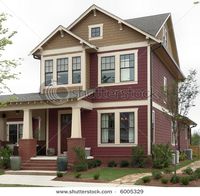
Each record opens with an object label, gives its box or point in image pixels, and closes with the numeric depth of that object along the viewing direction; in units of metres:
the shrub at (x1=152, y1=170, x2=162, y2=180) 14.32
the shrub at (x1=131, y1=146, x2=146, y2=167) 19.47
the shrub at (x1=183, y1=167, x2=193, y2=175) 15.60
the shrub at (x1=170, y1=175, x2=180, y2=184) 13.69
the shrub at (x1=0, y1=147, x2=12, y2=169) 20.28
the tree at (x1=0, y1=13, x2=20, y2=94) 14.79
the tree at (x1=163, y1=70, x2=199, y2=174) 15.56
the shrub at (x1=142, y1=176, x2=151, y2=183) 13.84
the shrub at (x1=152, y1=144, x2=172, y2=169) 19.12
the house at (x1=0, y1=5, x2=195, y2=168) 20.59
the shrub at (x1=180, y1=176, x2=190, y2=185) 13.37
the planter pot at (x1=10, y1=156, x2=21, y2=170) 19.81
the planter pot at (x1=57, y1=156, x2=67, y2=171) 18.48
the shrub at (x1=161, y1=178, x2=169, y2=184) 13.63
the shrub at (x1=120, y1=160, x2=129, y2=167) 19.89
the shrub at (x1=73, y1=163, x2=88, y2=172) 18.05
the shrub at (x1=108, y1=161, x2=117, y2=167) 20.23
